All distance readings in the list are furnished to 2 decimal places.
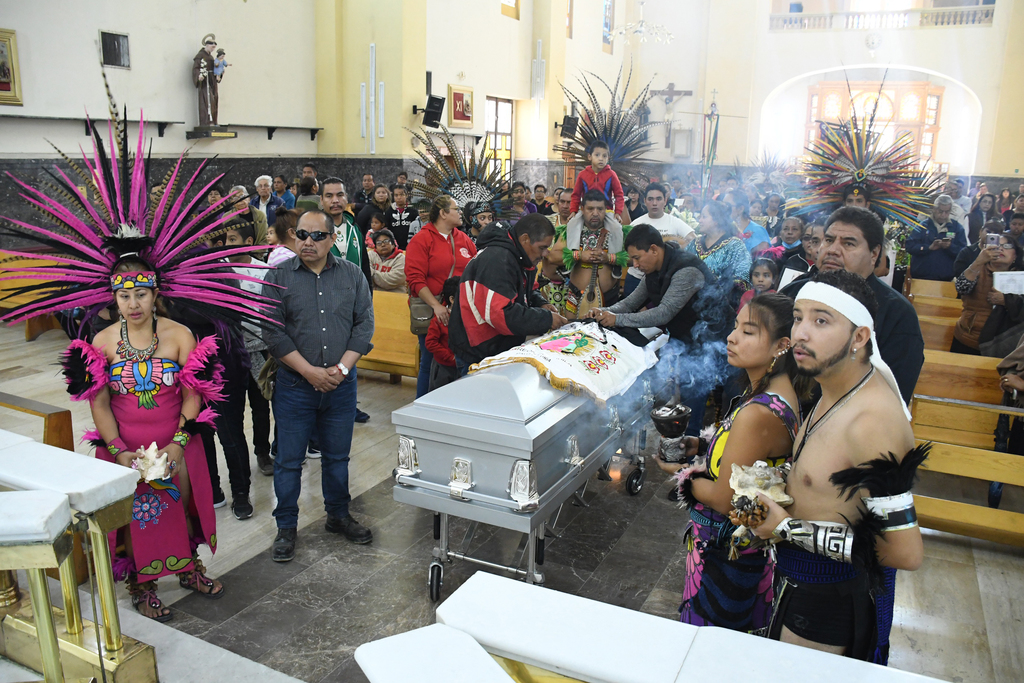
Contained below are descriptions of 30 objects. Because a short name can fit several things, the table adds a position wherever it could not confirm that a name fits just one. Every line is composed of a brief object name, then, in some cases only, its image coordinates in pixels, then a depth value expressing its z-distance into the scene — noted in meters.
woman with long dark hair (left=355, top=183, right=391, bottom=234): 8.79
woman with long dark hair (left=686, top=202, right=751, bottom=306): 5.62
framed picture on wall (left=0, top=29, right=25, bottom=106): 8.99
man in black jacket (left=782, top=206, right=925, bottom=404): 3.01
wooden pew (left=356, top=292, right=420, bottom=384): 6.82
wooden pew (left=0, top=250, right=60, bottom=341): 8.26
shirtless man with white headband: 1.91
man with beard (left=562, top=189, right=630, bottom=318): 5.35
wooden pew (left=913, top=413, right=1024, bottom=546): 4.03
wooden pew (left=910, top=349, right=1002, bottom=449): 4.74
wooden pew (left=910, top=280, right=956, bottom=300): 7.33
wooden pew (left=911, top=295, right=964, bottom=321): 6.70
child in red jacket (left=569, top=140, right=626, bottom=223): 6.91
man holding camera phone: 8.06
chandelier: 21.79
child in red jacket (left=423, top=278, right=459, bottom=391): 5.07
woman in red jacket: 5.27
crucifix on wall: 22.45
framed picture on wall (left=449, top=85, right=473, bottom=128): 15.38
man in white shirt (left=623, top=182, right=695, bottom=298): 6.88
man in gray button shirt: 3.88
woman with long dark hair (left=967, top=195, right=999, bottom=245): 10.37
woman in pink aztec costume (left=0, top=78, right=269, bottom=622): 3.23
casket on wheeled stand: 3.28
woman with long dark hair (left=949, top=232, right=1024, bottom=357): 5.58
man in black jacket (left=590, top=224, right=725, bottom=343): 4.70
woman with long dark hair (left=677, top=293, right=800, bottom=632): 2.28
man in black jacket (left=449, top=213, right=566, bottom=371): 4.09
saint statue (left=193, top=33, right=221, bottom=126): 11.38
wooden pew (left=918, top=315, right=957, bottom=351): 6.41
